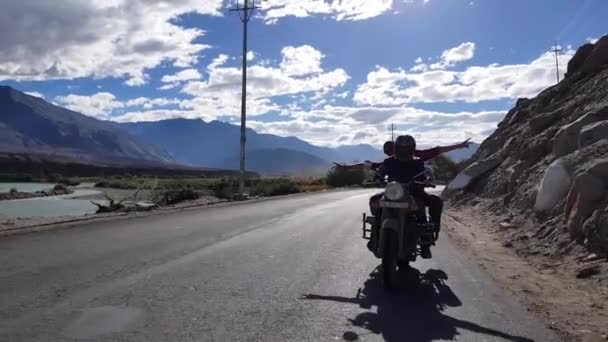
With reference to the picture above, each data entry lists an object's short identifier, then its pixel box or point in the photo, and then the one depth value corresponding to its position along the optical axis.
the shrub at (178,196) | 30.25
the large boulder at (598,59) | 22.58
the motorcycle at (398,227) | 7.52
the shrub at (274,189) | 43.38
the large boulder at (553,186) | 12.18
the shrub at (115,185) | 75.79
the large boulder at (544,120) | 20.17
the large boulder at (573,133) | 14.16
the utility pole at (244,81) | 31.69
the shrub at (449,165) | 69.16
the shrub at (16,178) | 103.69
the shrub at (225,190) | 34.89
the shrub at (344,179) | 63.75
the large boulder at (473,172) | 23.23
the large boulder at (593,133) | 12.51
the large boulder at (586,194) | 9.77
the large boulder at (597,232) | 8.78
